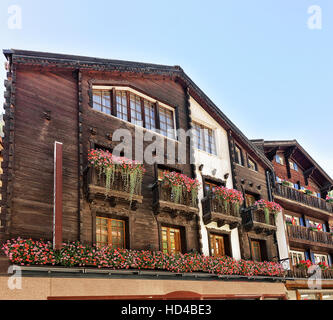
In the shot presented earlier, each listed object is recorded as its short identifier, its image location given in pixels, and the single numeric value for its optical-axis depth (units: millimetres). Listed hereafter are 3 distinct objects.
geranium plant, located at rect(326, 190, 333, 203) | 34469
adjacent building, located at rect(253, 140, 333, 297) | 28047
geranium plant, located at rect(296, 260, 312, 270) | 26547
